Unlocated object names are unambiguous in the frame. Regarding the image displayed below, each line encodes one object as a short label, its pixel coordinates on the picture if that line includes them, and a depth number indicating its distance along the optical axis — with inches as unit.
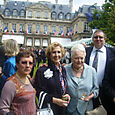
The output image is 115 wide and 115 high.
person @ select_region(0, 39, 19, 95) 81.1
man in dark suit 83.5
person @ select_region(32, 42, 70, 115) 62.7
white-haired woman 68.3
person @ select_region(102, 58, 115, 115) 55.4
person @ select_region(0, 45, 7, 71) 88.3
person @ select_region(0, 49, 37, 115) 47.1
